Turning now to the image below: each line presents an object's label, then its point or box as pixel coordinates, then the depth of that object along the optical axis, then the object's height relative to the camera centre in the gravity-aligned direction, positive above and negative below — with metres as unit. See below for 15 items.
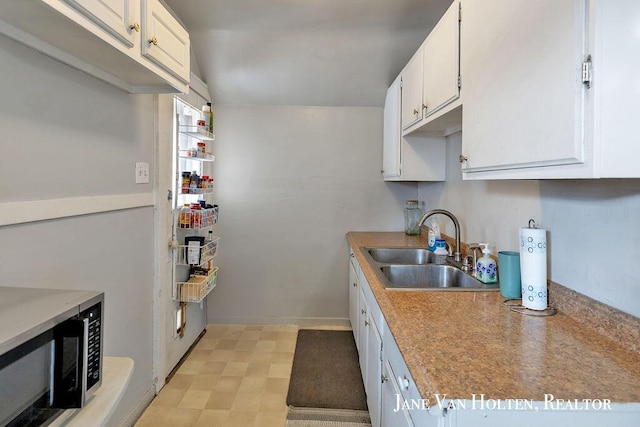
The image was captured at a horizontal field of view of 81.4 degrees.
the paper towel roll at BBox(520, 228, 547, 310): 1.26 -0.18
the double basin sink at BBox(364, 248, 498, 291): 1.82 -0.31
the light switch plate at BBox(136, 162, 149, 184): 1.91 +0.20
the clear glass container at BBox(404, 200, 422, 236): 3.15 -0.02
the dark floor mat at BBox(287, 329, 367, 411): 2.16 -1.06
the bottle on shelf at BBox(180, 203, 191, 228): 2.44 -0.04
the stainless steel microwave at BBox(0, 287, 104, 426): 0.72 -0.30
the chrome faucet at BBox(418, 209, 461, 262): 2.07 -0.06
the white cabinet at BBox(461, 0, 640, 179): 0.75 +0.31
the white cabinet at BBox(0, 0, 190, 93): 1.01 +0.56
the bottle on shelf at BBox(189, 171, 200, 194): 2.51 +0.19
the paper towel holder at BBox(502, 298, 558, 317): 1.24 -0.32
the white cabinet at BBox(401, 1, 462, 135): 1.54 +0.65
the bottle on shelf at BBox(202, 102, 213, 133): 2.83 +0.76
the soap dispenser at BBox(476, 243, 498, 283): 1.61 -0.23
